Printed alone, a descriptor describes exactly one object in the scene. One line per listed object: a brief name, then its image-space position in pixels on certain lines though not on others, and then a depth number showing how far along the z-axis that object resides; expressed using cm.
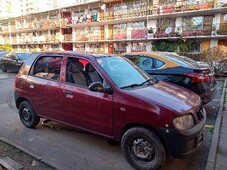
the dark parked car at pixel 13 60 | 1210
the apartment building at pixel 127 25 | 1742
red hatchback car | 249
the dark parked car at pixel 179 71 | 438
